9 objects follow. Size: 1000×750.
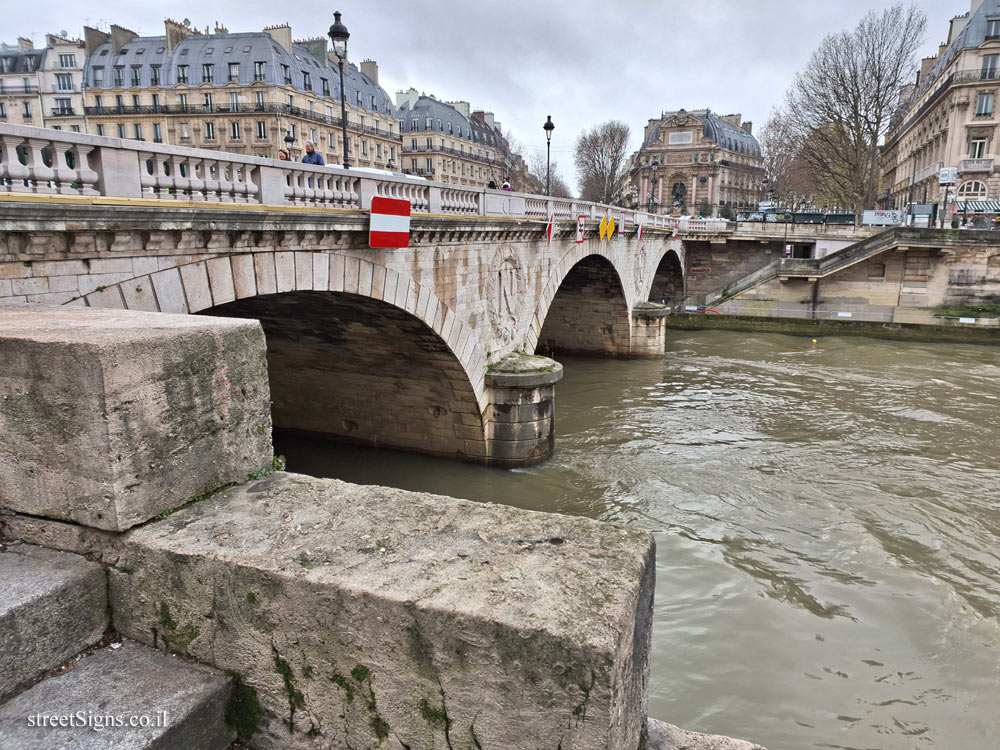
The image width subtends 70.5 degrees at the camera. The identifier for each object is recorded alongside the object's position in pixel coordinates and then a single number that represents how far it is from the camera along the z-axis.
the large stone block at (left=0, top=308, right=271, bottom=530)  2.35
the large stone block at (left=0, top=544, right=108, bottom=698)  2.11
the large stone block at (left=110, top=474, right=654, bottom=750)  1.98
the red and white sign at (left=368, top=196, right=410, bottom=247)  8.58
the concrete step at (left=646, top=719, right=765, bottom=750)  2.54
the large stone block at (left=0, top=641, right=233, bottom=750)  1.94
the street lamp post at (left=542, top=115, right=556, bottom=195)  18.69
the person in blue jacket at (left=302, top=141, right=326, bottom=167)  10.60
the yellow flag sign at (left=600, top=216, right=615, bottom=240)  18.95
